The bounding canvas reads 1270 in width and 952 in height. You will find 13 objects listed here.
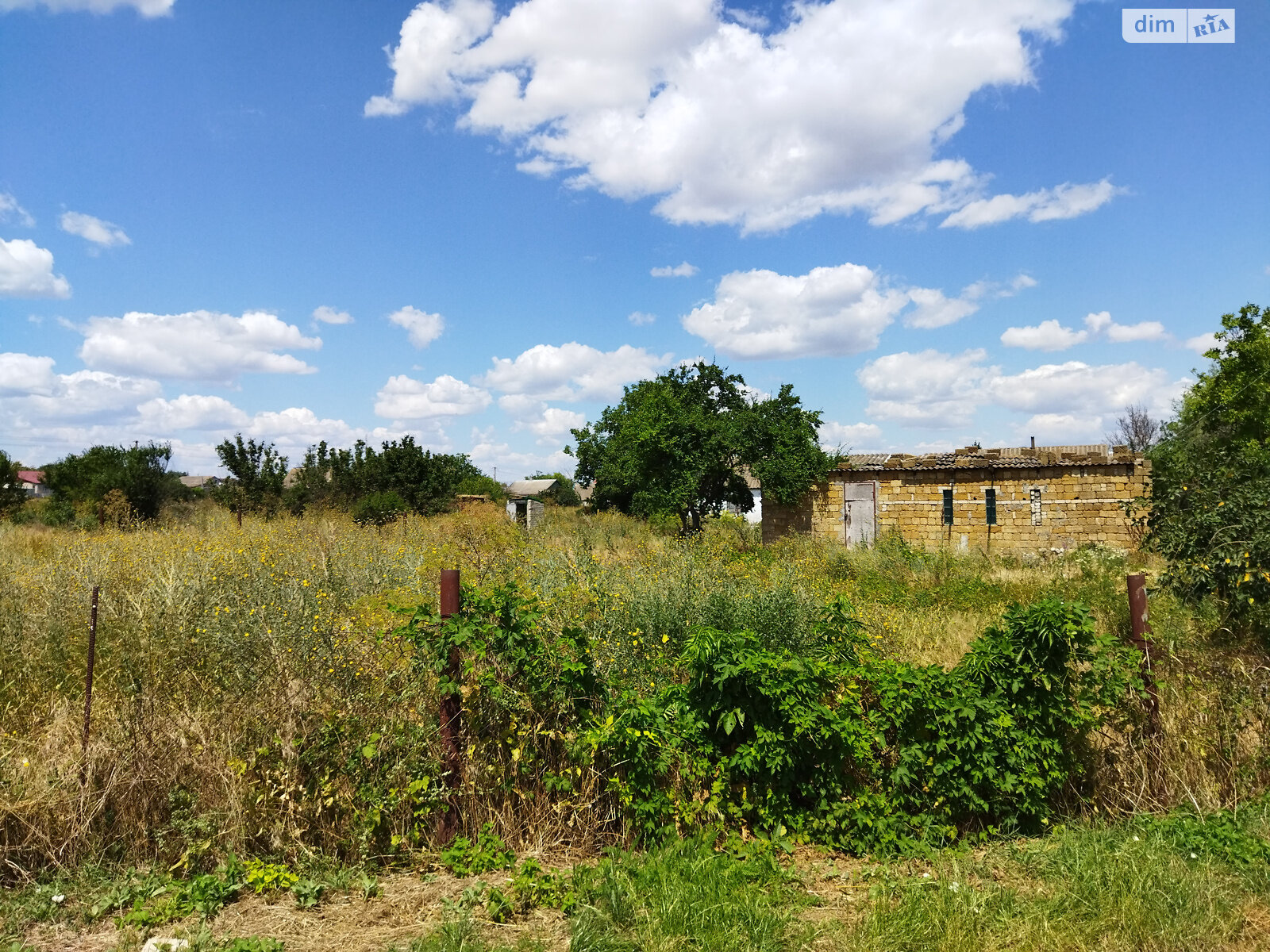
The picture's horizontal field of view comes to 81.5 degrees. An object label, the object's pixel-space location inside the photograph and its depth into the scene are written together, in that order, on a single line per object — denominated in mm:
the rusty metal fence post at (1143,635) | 4582
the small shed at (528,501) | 29573
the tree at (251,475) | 25844
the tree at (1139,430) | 41938
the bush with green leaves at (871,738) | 4082
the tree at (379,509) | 22120
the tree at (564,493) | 50684
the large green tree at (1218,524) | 6793
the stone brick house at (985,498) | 18578
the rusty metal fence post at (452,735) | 4039
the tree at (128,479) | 25266
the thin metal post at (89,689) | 3900
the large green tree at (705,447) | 20812
